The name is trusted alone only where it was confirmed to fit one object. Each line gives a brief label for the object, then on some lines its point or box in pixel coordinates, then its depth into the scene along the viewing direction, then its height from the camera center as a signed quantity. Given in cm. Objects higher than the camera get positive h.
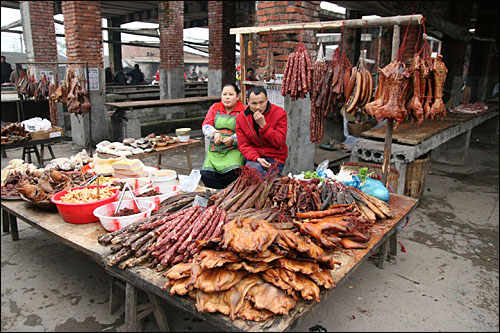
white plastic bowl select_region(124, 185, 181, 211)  341 -105
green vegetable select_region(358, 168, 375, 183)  400 -89
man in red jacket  422 -49
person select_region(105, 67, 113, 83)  1772 +51
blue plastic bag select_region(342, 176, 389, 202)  381 -98
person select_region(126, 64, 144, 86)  1881 +55
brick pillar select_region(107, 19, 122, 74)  2083 +210
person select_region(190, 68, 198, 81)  2707 +86
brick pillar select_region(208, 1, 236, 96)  1290 +160
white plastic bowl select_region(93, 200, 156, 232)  292 -106
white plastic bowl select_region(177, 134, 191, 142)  676 -92
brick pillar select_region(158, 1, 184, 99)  1269 +138
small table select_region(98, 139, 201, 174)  577 -107
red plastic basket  316 -110
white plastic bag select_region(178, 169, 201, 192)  385 -99
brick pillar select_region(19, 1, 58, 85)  1059 +153
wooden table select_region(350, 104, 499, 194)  555 -74
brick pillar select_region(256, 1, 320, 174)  591 +74
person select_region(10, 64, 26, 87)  808 +27
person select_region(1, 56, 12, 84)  1505 +48
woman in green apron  465 -67
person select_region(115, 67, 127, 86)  1808 +35
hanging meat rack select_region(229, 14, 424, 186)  377 +79
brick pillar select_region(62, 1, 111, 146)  898 +93
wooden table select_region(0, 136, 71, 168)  651 -111
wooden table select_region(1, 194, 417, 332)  197 -123
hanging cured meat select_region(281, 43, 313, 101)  440 +22
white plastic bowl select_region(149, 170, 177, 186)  394 -100
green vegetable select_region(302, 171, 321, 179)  394 -90
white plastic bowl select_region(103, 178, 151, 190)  390 -102
